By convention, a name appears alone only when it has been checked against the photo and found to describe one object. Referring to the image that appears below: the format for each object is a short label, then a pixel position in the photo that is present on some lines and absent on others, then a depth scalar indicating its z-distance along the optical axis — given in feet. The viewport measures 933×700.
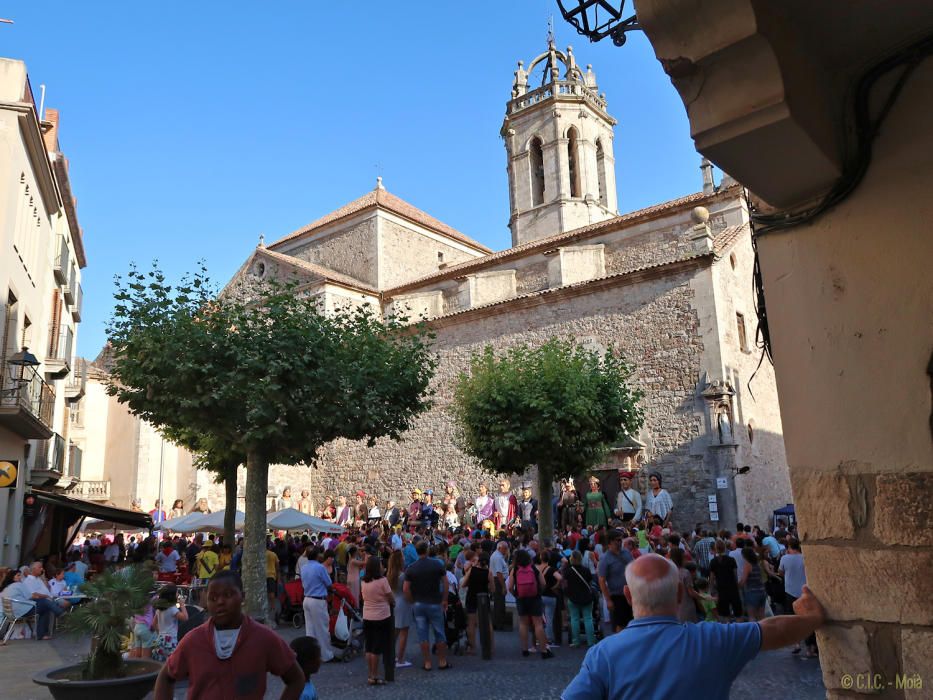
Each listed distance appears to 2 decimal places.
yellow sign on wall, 39.70
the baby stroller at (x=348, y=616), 29.55
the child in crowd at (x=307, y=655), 12.54
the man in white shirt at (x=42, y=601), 35.70
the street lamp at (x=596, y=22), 12.48
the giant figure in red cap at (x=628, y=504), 53.16
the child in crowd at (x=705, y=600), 28.91
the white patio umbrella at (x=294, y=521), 51.50
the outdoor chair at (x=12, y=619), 34.65
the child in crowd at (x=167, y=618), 23.53
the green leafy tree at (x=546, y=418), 44.80
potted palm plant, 16.29
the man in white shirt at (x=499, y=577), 32.86
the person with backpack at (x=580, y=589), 28.94
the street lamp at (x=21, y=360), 40.40
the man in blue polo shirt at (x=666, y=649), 6.72
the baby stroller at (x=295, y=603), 37.45
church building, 59.93
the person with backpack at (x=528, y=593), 28.04
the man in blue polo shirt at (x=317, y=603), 28.53
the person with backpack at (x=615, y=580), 27.71
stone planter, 16.14
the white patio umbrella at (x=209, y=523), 56.70
